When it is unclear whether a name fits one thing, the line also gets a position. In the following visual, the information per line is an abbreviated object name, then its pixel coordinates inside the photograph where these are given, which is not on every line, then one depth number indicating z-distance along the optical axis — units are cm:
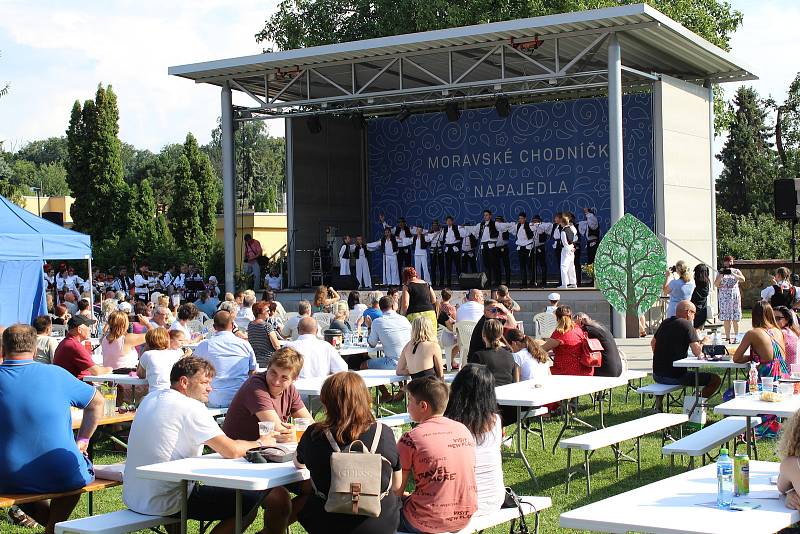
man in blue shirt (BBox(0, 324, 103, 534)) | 493
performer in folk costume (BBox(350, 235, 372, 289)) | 2128
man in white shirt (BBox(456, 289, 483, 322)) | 1159
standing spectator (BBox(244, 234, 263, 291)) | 2186
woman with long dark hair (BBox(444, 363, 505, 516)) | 468
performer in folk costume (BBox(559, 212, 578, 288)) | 1823
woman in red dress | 867
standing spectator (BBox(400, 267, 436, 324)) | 1180
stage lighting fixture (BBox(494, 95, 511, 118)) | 2016
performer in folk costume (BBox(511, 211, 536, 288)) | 1956
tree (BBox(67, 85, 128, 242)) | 3300
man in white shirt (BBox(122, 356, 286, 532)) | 469
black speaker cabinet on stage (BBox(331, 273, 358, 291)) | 2130
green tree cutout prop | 1440
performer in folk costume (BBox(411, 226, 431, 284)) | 2055
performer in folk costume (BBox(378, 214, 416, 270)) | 2072
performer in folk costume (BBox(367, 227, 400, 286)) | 2097
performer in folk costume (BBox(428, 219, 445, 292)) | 2048
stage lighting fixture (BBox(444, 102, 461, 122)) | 2083
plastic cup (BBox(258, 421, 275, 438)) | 507
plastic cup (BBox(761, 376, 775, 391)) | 641
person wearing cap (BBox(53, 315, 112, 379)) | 871
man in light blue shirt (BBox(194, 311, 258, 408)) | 776
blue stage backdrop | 2041
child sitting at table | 429
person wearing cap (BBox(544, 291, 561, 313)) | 1326
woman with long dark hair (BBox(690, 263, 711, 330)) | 1488
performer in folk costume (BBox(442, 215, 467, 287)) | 2030
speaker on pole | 1767
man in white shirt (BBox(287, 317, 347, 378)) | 817
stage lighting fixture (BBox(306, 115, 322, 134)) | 2202
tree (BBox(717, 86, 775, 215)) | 4306
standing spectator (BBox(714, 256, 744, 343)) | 1475
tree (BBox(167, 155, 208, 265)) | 3400
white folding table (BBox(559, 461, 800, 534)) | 361
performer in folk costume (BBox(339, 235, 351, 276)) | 2148
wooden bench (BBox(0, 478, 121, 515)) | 485
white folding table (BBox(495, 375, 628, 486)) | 673
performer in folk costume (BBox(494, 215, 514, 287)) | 1974
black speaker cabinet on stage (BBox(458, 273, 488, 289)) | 1911
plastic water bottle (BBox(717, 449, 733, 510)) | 387
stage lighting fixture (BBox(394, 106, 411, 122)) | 2114
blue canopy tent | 1280
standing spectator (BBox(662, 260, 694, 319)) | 1402
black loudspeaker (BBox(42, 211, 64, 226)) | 2131
